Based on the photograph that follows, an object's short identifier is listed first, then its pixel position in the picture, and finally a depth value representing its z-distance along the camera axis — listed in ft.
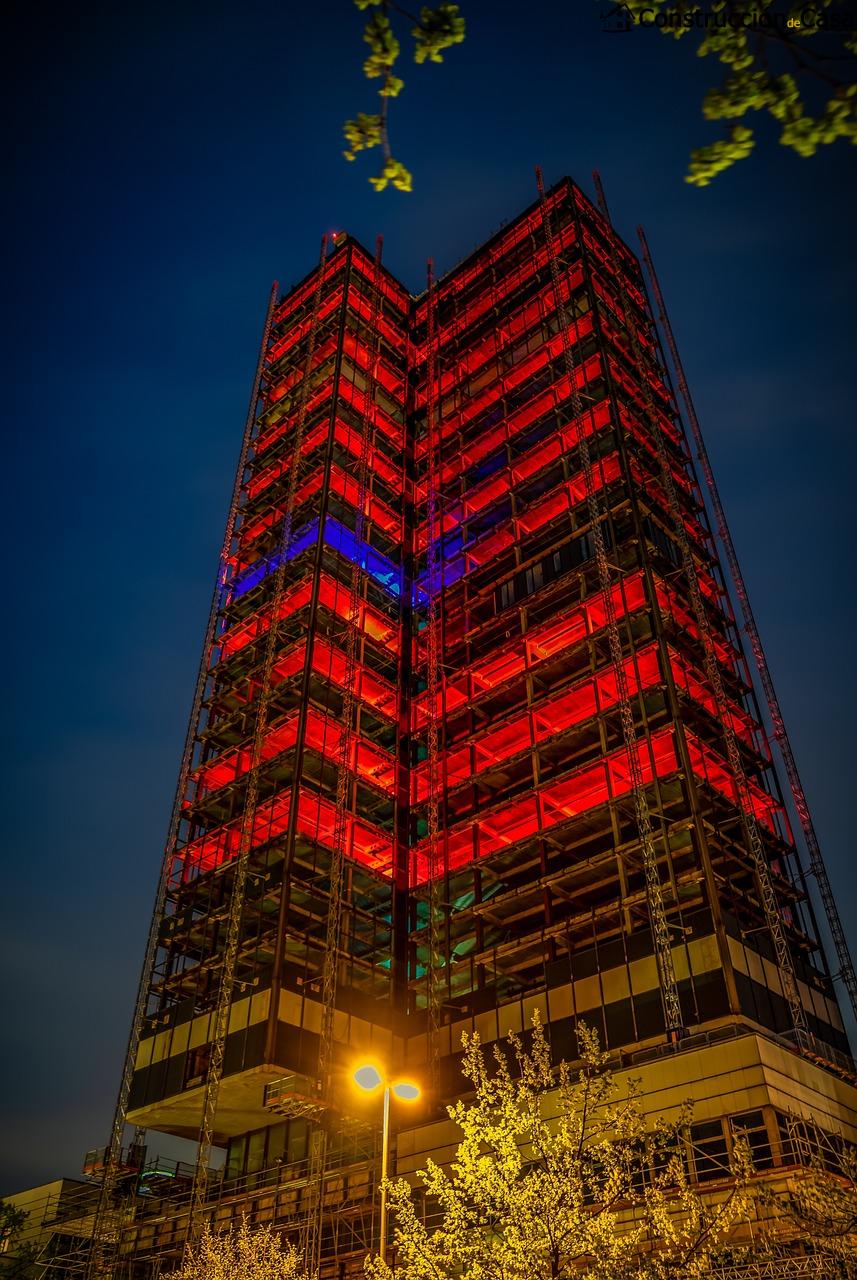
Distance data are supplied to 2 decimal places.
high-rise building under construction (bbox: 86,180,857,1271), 124.98
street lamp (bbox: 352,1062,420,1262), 59.72
